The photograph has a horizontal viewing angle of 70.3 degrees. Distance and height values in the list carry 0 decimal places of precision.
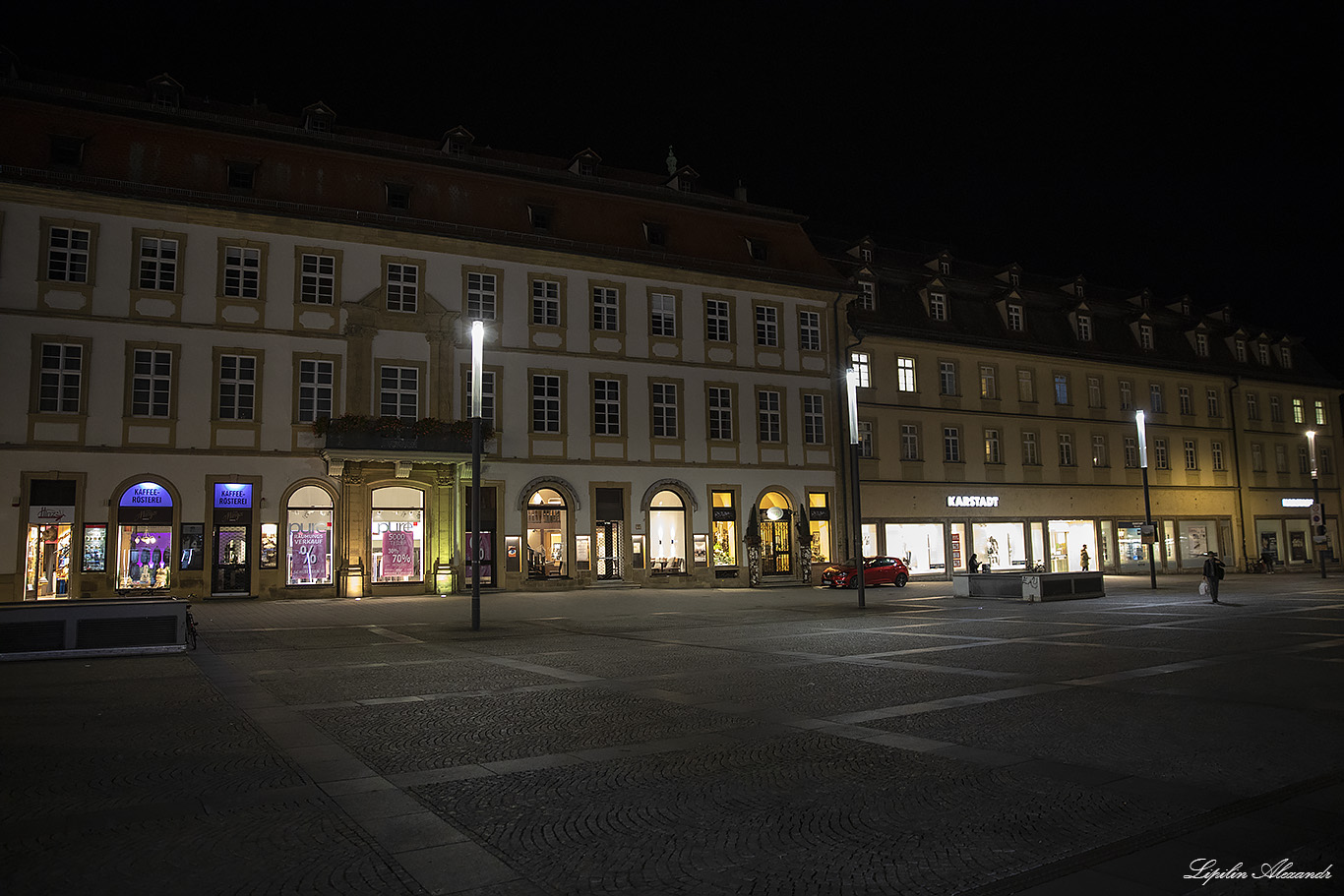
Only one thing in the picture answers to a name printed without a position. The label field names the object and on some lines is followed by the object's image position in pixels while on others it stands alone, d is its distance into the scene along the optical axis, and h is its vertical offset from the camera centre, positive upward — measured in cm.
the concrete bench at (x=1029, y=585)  3088 -142
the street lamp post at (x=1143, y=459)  3709 +329
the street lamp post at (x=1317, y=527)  4319 +47
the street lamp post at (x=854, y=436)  2807 +334
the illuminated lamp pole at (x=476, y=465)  2217 +206
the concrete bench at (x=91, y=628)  1611 -116
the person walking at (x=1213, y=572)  2894 -100
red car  3928 -116
